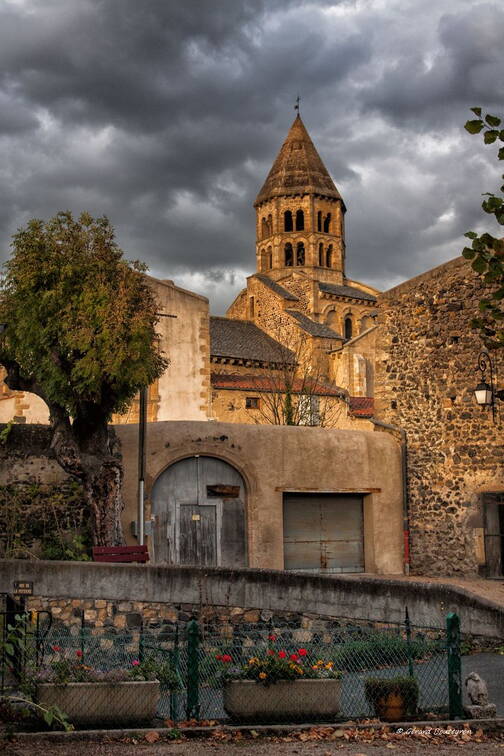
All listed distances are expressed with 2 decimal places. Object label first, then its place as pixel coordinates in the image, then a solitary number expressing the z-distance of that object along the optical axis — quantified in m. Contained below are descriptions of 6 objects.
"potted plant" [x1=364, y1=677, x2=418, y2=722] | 7.98
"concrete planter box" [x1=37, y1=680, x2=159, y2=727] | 7.65
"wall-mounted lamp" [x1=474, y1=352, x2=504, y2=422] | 17.36
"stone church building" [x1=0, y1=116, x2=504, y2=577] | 17.58
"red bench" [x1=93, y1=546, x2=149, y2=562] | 14.14
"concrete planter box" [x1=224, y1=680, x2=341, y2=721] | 7.84
